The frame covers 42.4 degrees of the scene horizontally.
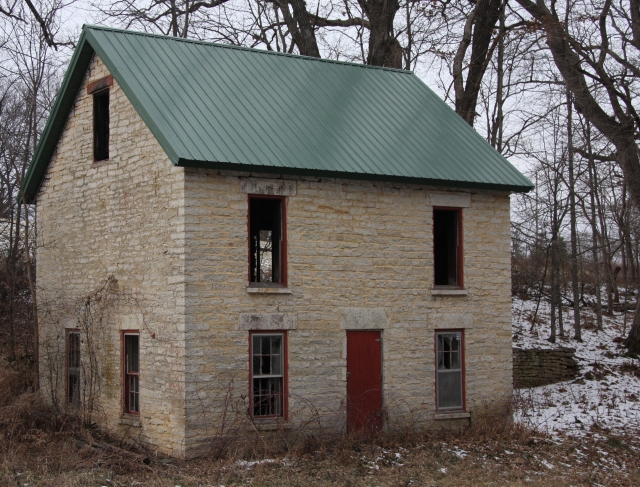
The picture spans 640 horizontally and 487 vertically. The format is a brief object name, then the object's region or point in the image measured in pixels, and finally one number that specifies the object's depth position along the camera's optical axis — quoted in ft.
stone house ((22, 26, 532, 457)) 47.70
